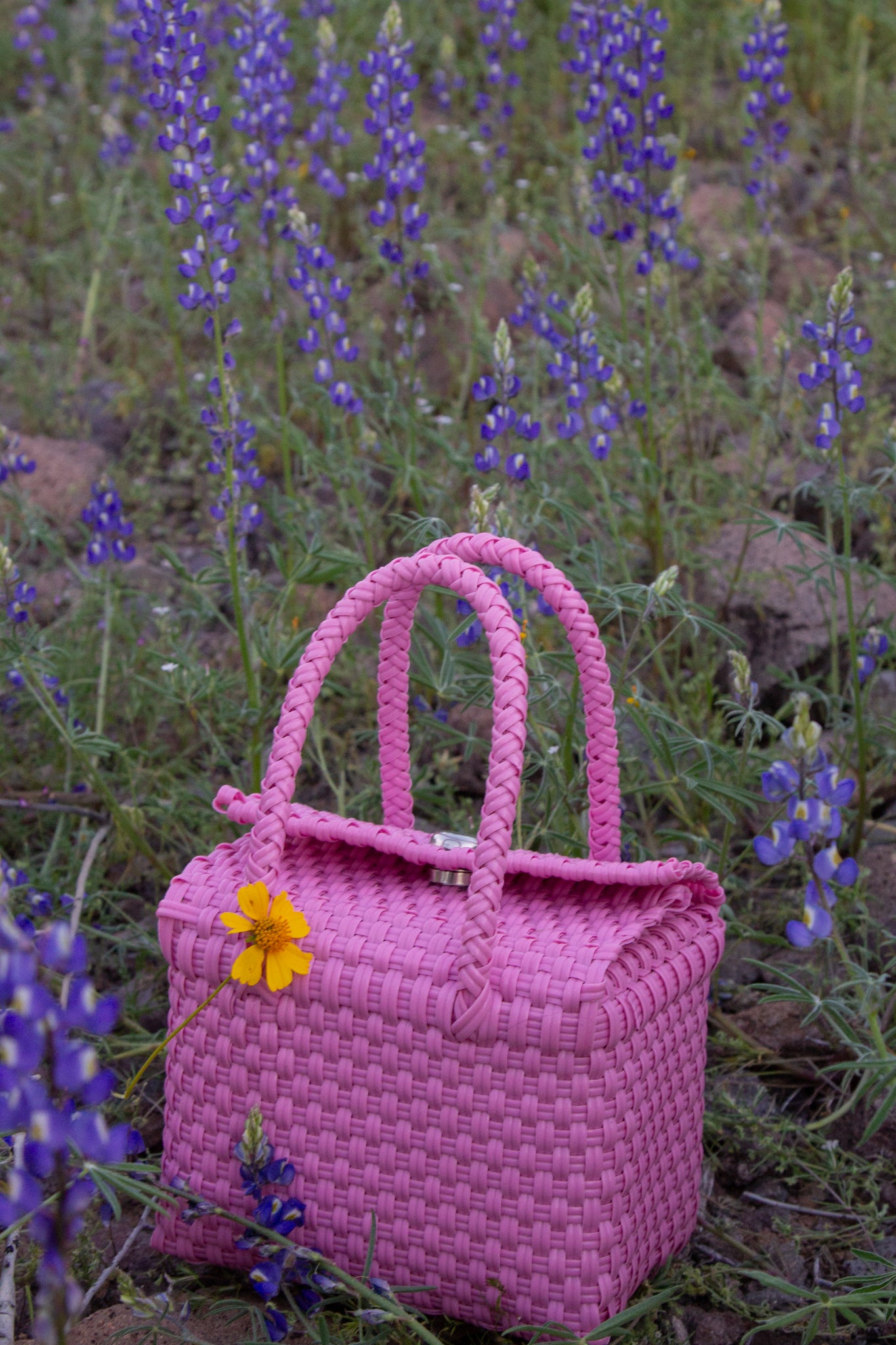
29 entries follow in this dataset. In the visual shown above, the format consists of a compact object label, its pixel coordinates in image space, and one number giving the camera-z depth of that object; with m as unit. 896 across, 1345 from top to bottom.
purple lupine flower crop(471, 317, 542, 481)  2.36
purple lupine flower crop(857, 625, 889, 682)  2.30
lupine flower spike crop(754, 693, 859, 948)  1.45
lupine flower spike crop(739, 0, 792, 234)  3.14
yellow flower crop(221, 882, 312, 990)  1.65
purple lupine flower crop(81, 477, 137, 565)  2.72
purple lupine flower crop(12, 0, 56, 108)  5.14
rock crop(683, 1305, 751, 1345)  1.74
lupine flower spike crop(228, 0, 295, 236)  3.02
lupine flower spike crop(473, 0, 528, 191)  3.80
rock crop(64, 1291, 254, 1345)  1.68
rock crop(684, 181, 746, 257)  4.48
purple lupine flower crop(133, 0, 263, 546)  2.30
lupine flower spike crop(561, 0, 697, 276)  2.81
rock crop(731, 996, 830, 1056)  2.17
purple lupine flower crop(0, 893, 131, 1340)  1.05
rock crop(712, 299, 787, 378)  3.94
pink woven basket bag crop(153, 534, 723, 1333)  1.57
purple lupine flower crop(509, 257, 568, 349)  2.95
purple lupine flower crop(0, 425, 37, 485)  2.74
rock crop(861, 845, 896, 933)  2.34
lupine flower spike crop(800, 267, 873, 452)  2.10
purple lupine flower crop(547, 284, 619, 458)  2.54
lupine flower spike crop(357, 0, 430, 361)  2.92
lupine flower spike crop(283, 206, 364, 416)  2.82
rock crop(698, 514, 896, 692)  2.90
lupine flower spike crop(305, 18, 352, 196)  3.31
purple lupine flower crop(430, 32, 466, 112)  4.09
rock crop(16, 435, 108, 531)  3.71
